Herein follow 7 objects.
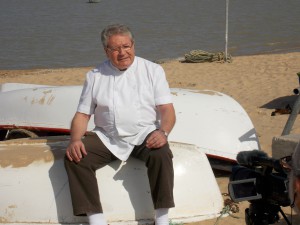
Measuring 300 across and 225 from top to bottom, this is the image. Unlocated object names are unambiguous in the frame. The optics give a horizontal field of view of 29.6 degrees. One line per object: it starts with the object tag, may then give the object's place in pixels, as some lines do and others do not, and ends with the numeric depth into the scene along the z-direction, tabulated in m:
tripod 2.04
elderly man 3.97
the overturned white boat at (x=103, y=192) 4.31
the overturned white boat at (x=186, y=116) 5.58
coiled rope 13.91
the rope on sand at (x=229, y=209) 4.55
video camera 1.95
